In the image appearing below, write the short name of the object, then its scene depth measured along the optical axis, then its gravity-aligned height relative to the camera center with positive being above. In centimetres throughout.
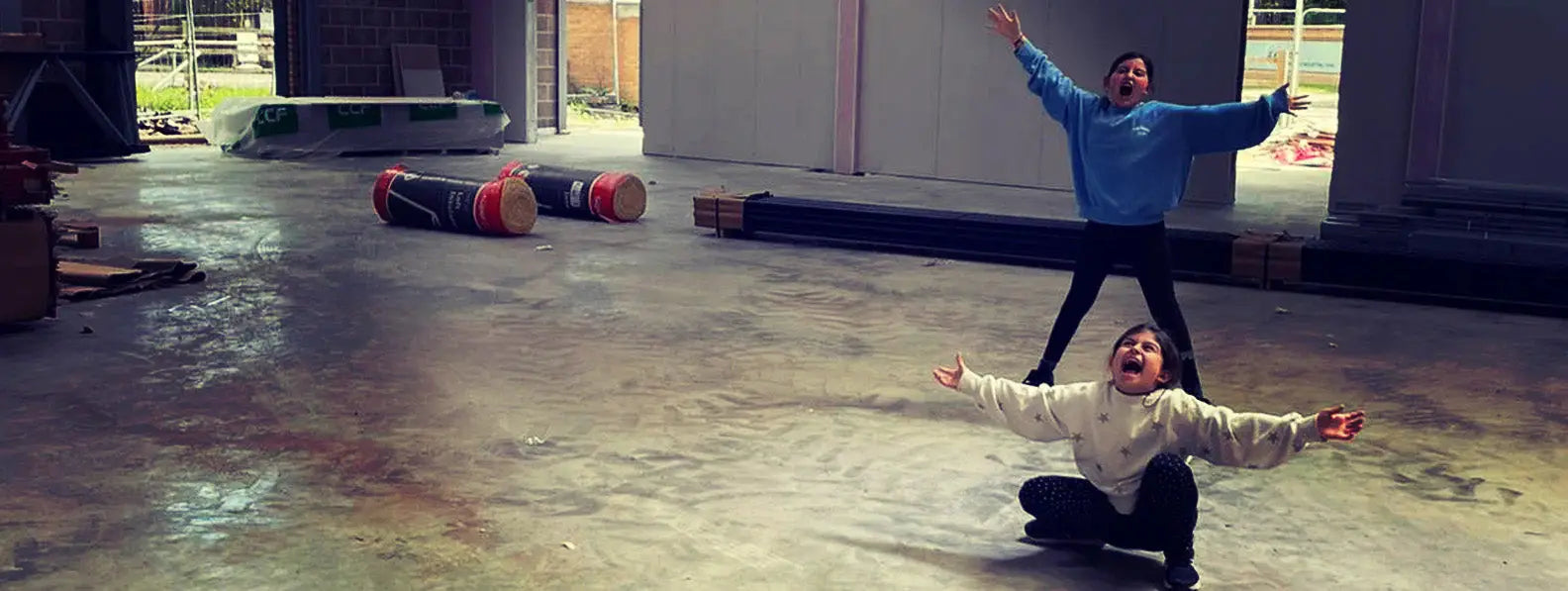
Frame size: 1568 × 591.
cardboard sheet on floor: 898 -135
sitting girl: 436 -102
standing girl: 632 -31
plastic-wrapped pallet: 1884 -84
